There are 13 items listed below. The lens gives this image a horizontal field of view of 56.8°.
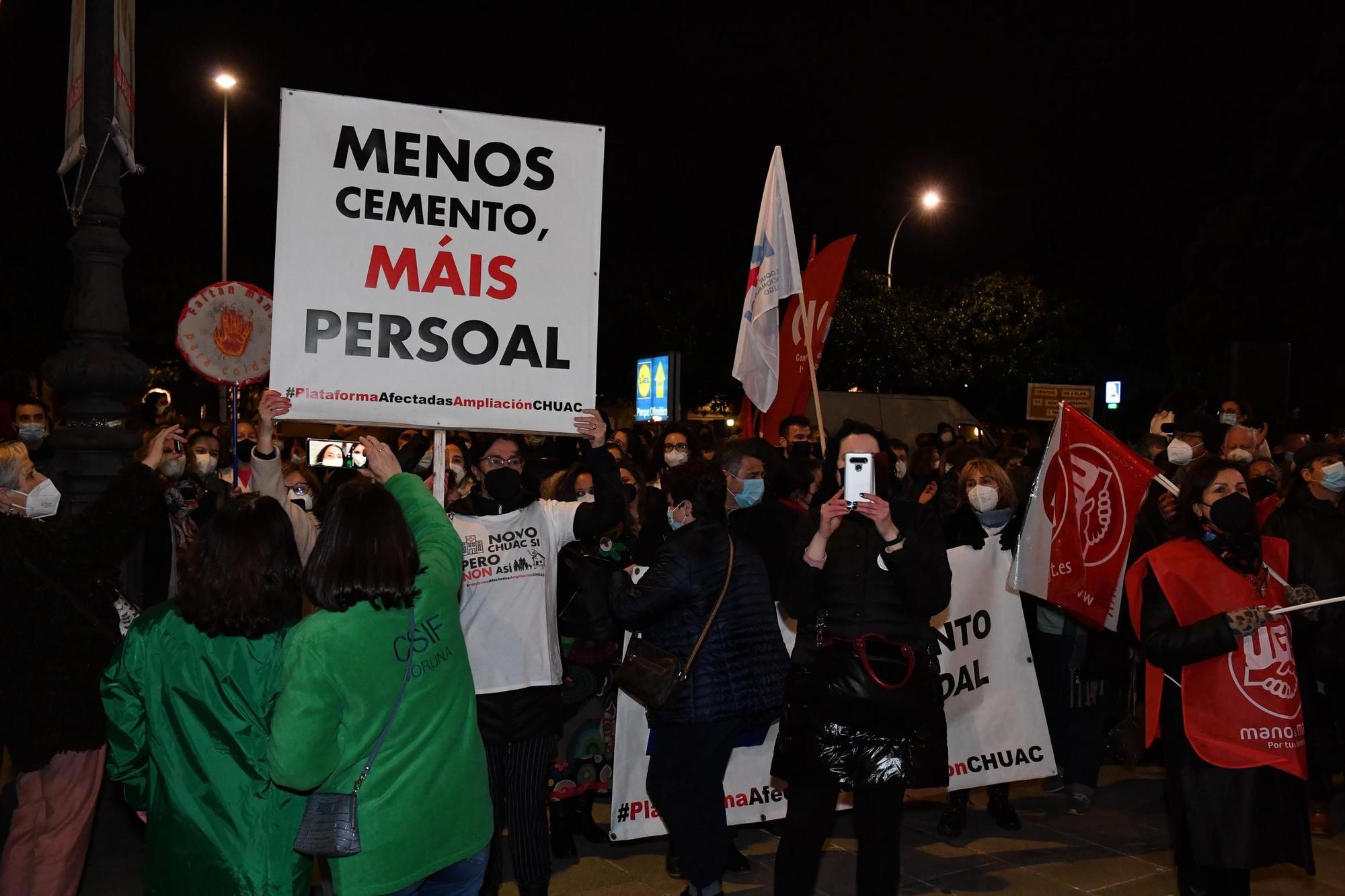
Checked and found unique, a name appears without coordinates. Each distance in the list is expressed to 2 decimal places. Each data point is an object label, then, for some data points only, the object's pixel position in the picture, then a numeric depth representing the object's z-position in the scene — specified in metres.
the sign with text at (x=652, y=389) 18.84
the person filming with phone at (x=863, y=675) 4.37
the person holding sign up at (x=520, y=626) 4.78
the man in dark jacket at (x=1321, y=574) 6.12
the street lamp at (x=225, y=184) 26.45
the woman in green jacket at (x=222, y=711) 3.18
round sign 7.59
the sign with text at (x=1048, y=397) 18.95
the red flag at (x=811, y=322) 10.03
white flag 6.94
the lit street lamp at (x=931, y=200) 26.67
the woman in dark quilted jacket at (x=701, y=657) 4.89
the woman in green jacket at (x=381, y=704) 3.05
